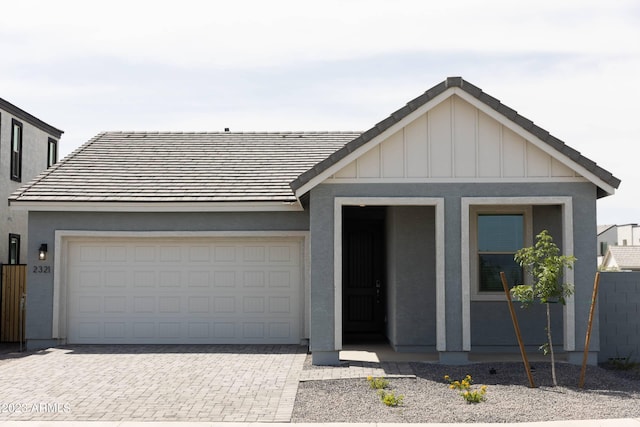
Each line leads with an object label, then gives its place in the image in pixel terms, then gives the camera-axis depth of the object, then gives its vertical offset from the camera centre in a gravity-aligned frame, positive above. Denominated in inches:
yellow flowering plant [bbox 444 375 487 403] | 363.3 -72.8
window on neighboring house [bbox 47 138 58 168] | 919.7 +135.6
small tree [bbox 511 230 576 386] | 400.5 -11.1
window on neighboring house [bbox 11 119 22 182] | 799.1 +119.4
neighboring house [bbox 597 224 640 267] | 2551.7 +70.0
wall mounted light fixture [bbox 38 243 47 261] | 581.3 +2.3
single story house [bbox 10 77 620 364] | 464.8 +18.0
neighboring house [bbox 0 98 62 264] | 772.6 +110.0
